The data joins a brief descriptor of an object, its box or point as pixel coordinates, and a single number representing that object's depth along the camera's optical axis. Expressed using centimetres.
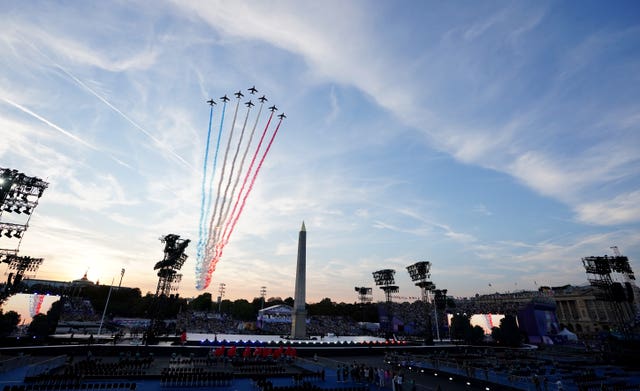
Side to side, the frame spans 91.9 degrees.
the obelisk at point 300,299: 5635
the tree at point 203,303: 13500
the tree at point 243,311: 12606
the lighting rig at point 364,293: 9306
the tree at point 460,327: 6488
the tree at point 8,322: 3857
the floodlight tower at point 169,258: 4762
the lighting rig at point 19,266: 3822
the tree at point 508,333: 6244
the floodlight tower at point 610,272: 4831
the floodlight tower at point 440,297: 7406
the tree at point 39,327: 3962
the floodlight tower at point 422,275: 6744
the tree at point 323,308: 14338
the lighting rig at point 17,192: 2988
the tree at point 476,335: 6366
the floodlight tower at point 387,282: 7594
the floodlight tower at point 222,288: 13090
